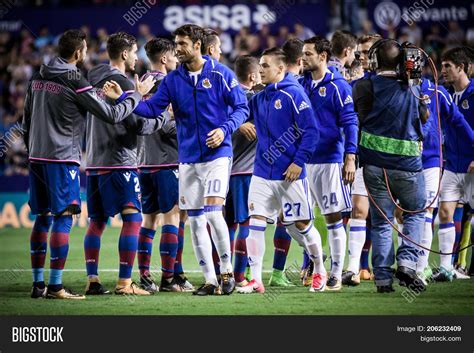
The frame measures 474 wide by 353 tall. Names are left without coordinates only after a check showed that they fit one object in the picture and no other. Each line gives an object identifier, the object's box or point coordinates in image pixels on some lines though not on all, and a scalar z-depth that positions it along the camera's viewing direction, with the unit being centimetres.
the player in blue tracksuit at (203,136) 1639
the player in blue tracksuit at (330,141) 1755
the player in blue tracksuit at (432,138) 1837
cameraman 1648
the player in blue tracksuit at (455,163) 1917
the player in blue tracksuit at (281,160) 1666
